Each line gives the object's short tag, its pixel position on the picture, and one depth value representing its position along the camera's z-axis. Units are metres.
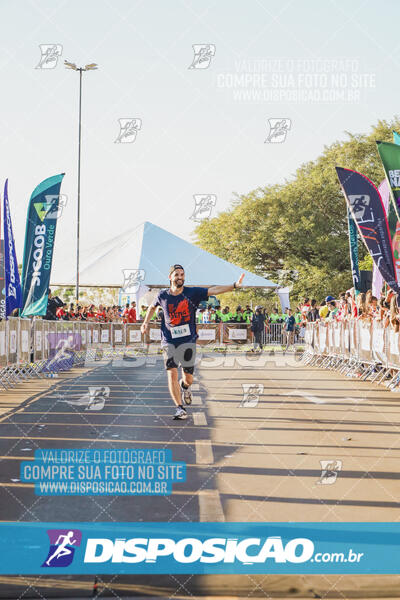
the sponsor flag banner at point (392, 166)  13.64
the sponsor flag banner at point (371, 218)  15.56
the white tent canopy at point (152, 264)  40.72
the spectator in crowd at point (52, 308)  20.62
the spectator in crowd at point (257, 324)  32.44
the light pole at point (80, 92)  40.75
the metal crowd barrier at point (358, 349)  15.21
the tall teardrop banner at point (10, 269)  18.16
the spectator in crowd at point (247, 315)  36.41
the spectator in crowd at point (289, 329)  34.94
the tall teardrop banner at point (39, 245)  18.09
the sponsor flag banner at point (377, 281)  20.27
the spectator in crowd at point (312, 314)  26.45
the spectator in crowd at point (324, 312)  23.77
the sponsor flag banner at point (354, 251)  19.58
